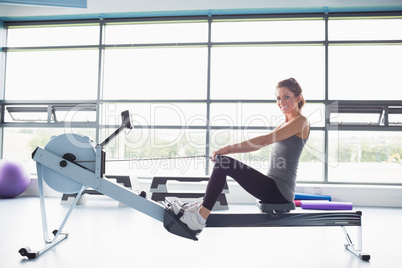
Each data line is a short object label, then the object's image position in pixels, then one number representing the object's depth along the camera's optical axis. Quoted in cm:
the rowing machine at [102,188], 203
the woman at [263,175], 190
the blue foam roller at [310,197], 395
